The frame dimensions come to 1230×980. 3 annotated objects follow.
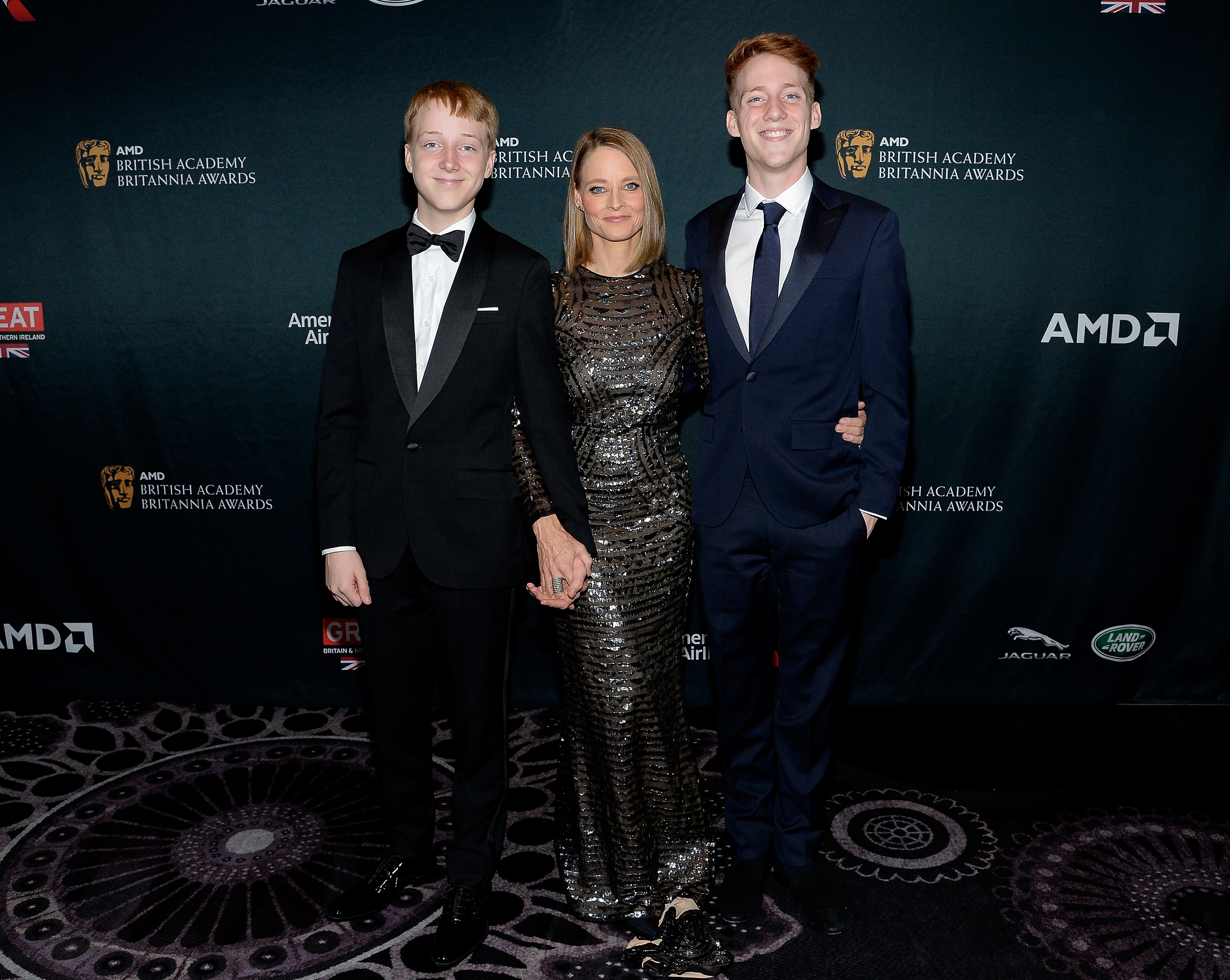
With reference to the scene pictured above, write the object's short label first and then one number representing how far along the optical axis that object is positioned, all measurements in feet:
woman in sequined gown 6.97
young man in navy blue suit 6.96
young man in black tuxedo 6.87
